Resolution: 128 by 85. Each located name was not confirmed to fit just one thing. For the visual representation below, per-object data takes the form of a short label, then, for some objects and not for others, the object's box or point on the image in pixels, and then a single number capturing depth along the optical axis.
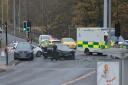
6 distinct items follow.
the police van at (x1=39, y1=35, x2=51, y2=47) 72.95
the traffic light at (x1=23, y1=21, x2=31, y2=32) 51.86
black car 41.59
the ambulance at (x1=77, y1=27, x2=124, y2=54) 45.69
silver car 41.62
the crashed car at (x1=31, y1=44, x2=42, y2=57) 46.16
